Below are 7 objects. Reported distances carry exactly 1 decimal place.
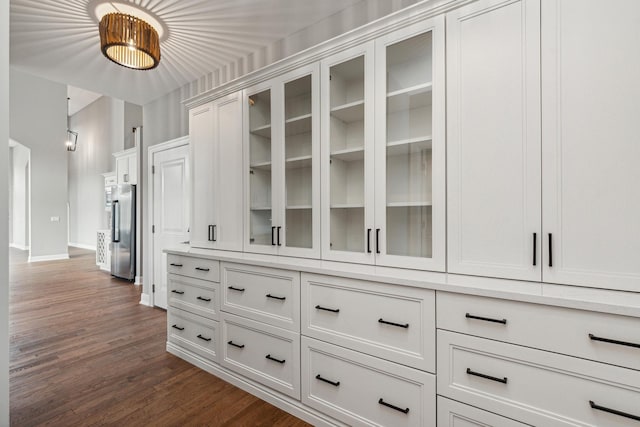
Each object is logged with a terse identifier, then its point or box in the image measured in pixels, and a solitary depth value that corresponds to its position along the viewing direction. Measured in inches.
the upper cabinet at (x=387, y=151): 62.7
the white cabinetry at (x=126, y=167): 234.5
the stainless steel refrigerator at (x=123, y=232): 214.4
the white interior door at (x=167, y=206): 146.6
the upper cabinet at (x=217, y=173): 97.1
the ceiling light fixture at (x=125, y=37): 86.4
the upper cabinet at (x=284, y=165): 81.0
